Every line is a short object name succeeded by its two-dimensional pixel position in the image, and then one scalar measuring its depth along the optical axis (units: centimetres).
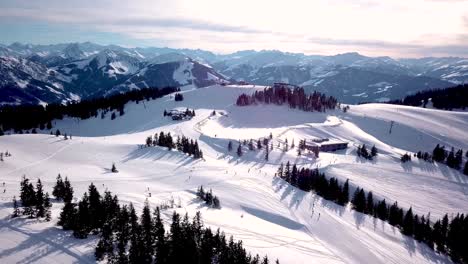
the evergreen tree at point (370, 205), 9835
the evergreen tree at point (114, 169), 9649
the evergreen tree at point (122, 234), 4288
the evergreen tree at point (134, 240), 4334
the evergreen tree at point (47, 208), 5244
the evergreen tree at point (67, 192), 5663
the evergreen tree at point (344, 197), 10050
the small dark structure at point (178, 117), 19912
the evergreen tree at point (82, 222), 4825
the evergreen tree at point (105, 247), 4403
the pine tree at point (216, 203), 7694
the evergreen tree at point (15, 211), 5178
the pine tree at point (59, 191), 6425
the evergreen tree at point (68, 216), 4931
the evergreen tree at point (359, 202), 9825
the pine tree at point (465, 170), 16034
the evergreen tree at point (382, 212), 9800
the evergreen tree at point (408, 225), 8956
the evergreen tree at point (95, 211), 5038
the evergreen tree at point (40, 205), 5234
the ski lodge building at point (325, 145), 16212
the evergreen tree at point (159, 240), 4512
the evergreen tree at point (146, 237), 4478
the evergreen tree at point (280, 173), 11620
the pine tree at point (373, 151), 16326
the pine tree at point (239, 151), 14402
